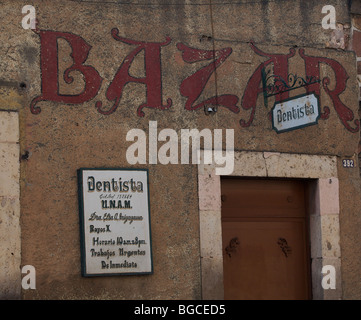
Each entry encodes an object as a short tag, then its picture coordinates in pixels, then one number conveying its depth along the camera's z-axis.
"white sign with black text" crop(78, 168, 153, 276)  7.76
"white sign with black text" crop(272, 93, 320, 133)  8.05
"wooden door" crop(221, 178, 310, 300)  8.66
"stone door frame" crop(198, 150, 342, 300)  8.30
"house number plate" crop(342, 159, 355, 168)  9.13
